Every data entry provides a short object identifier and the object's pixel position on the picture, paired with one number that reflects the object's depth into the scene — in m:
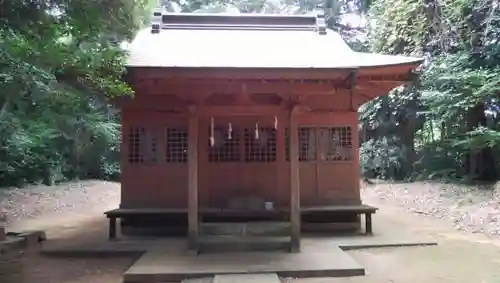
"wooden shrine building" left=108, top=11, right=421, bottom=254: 8.02
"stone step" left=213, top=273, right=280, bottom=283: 5.36
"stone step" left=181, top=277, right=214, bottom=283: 5.52
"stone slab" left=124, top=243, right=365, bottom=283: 5.64
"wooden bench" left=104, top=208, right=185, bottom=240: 7.83
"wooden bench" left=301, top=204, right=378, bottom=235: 8.23
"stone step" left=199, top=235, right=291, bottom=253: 6.96
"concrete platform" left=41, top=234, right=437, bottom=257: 7.18
